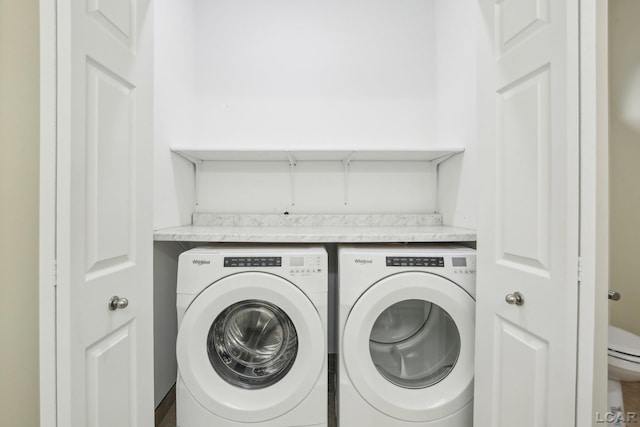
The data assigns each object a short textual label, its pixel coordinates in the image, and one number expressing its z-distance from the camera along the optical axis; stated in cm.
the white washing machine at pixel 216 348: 112
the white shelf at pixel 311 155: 156
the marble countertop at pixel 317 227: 123
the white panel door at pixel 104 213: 65
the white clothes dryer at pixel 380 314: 113
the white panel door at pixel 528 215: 70
